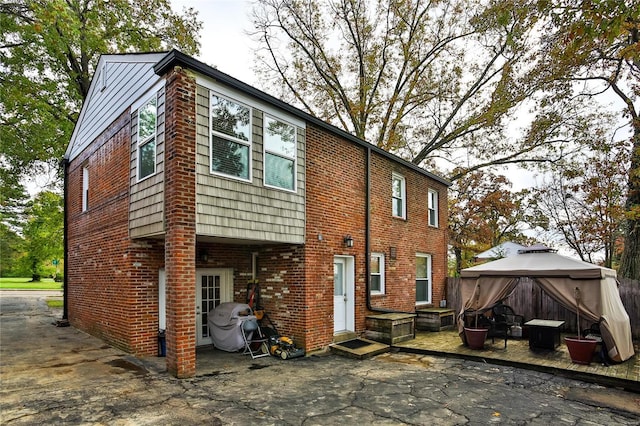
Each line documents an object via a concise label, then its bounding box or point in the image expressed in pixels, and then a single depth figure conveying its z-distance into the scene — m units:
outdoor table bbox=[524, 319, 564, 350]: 8.83
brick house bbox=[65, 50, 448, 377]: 6.60
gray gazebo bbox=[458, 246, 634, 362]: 7.56
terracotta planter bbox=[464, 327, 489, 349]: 8.84
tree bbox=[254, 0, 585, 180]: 18.22
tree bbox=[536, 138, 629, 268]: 15.78
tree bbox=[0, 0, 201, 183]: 14.33
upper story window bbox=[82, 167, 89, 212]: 11.37
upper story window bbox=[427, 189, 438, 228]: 14.45
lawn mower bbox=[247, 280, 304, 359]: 8.14
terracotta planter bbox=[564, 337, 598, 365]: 7.48
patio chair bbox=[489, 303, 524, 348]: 9.71
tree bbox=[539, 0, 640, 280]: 12.05
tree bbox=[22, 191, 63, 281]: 21.80
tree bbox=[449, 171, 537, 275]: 22.27
